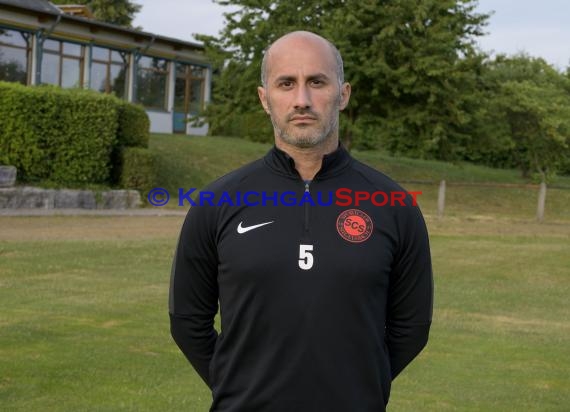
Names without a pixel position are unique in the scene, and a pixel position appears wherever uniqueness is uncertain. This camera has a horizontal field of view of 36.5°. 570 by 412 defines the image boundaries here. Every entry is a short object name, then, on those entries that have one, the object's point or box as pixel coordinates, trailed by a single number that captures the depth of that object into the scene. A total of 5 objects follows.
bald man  3.04
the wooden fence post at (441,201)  26.74
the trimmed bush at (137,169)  25.09
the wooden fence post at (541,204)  26.85
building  32.81
